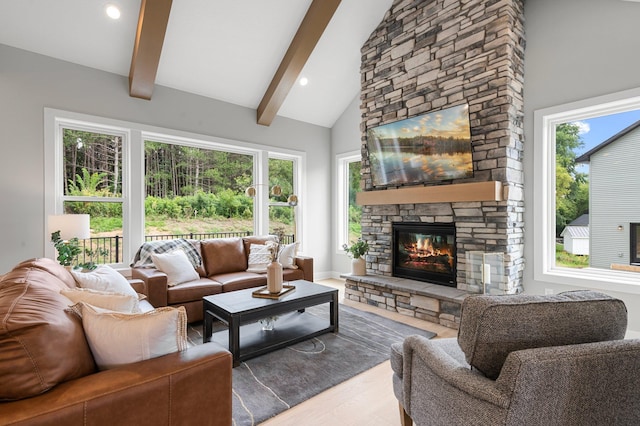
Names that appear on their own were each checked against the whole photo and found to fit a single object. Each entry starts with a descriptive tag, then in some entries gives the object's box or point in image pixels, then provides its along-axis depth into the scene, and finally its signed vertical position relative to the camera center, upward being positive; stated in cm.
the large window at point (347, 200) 599 +22
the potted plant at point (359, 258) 468 -67
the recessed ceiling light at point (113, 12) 335 +209
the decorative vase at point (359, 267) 468 -79
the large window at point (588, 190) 317 +21
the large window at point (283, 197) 560 +26
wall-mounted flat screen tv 366 +77
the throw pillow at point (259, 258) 427 -61
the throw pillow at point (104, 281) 222 -48
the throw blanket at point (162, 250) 382 -45
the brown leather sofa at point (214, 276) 330 -78
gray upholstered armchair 106 -52
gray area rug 210 -121
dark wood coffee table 258 -90
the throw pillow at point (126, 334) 124 -47
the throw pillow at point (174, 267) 353 -59
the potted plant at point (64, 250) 312 -35
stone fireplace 343 +121
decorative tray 288 -73
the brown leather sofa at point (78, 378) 97 -56
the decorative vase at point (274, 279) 297 -61
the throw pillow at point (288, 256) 441 -60
